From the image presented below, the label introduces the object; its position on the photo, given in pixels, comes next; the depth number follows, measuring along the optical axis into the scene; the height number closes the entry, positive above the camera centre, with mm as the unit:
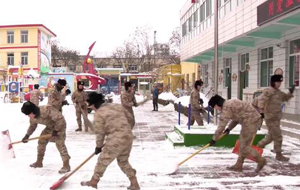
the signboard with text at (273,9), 9012 +2159
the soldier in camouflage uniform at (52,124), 5533 -696
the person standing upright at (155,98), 19766 -876
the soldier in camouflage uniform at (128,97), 8961 -369
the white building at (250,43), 11062 +1879
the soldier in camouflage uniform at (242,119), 5355 -572
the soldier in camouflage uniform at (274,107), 6461 -459
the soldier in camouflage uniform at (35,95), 13312 -476
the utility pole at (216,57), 10187 +803
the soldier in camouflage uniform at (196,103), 9352 -553
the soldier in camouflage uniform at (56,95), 9562 -344
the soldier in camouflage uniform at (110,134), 4434 -673
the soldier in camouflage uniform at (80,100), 10570 -525
